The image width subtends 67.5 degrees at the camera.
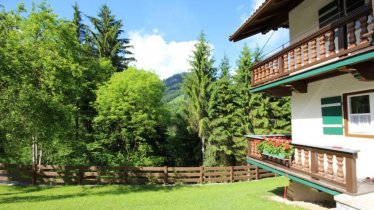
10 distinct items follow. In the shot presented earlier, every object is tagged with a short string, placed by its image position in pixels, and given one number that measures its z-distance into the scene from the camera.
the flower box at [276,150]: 9.52
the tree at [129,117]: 23.25
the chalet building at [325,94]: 6.32
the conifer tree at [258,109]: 25.11
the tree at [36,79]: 14.40
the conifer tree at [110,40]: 32.12
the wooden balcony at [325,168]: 6.32
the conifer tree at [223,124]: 24.25
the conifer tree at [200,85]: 24.94
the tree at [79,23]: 31.36
